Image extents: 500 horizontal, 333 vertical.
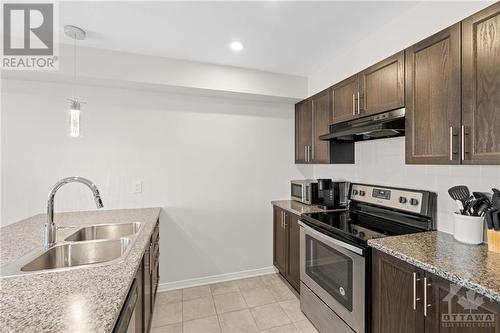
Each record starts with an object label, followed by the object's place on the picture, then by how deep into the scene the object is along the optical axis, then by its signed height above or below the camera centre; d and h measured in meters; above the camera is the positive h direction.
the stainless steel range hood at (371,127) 1.70 +0.31
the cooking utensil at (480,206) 1.36 -0.23
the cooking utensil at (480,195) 1.41 -0.17
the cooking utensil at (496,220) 1.25 -0.28
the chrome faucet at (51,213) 1.43 -0.27
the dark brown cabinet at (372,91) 1.71 +0.63
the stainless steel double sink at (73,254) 1.24 -0.52
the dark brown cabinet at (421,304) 0.97 -0.65
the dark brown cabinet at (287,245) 2.46 -0.88
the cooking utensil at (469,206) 1.41 -0.24
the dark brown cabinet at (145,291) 1.19 -0.80
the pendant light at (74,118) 1.61 +0.34
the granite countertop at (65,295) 0.74 -0.49
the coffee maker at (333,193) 2.54 -0.28
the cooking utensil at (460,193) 1.47 -0.17
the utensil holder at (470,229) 1.37 -0.36
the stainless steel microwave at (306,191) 2.69 -0.28
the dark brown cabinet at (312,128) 2.54 +0.46
